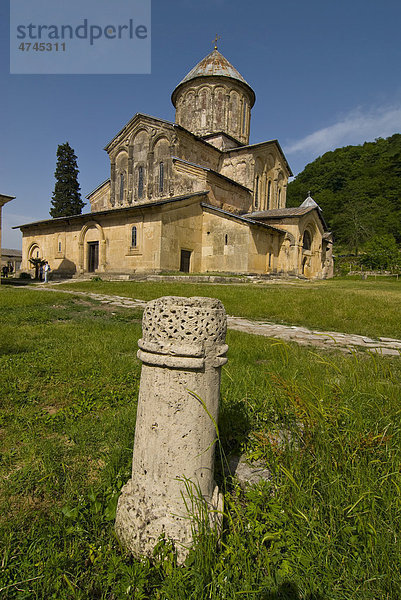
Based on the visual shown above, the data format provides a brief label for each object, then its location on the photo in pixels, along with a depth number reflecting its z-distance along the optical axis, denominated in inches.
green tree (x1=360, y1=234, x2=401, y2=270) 1298.0
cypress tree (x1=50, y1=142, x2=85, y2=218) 1397.6
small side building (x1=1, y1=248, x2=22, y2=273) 1849.2
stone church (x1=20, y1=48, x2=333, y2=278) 722.2
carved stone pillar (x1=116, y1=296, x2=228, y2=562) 57.6
